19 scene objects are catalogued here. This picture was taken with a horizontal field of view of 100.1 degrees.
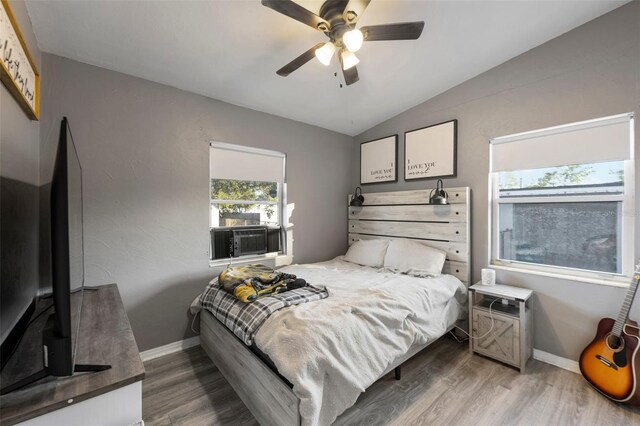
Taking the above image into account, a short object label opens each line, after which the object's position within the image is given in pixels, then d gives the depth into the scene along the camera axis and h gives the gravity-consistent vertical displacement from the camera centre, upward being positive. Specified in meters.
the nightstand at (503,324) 2.18 -0.98
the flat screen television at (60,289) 0.77 -0.22
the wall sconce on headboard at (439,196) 2.74 +0.15
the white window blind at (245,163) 2.79 +0.53
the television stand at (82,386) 0.77 -0.56
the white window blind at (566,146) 2.06 +0.55
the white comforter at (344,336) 1.36 -0.76
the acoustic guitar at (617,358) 1.75 -1.03
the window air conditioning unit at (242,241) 2.79 -0.32
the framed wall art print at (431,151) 2.93 +0.68
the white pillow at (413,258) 2.71 -0.51
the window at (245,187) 2.80 +0.28
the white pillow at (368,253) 3.19 -0.52
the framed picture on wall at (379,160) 3.46 +0.68
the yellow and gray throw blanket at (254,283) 1.91 -0.56
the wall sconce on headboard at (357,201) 3.67 +0.13
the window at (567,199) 2.07 +0.09
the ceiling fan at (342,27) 1.47 +1.09
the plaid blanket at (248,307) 1.67 -0.67
